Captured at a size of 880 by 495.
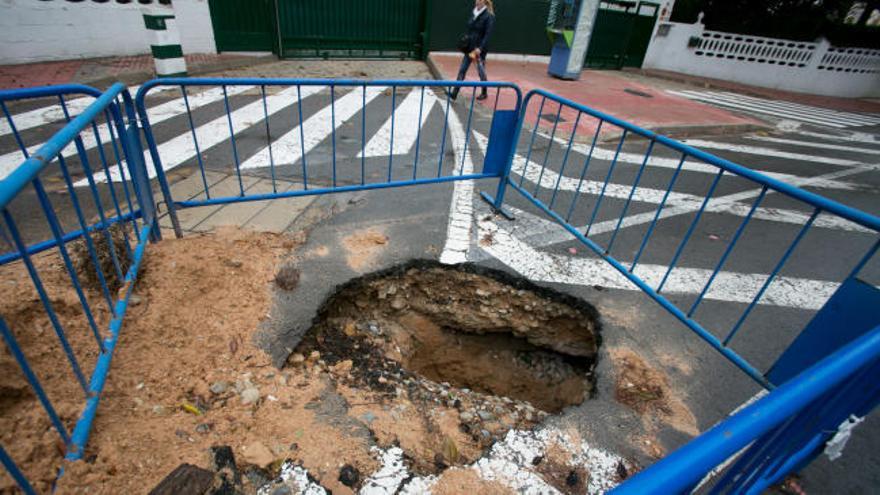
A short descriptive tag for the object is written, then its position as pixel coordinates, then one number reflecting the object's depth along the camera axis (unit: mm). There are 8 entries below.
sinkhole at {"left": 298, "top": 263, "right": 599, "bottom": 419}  3438
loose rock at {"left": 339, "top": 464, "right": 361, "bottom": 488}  2108
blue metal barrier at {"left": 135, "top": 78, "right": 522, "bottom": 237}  3346
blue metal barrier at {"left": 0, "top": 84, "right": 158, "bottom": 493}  1611
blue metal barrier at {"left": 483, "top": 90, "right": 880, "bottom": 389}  2213
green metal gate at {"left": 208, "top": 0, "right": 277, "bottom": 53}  10578
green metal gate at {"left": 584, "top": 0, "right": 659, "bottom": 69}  15758
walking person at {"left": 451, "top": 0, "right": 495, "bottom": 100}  8367
